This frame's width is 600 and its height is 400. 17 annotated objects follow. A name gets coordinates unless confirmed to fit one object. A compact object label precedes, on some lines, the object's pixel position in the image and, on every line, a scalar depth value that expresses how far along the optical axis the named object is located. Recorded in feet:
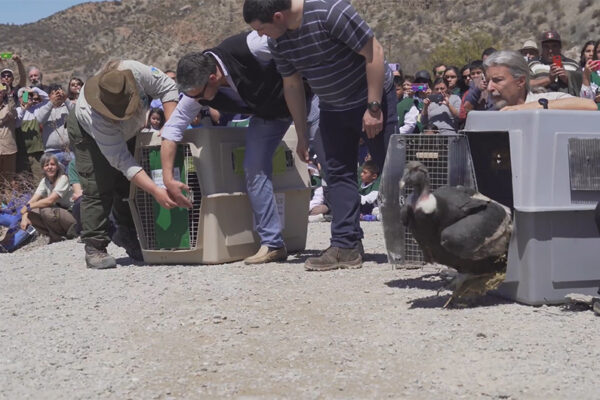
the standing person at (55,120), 42.75
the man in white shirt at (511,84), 17.67
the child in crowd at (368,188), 35.14
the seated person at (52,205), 35.76
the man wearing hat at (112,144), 22.53
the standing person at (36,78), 46.96
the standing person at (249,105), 21.58
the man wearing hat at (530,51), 34.88
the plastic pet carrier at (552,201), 16.02
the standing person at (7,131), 42.80
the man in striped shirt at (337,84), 19.53
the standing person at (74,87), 43.83
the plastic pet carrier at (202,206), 22.81
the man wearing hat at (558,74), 29.19
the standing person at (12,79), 45.83
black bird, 15.65
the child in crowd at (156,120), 37.06
